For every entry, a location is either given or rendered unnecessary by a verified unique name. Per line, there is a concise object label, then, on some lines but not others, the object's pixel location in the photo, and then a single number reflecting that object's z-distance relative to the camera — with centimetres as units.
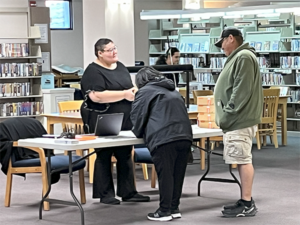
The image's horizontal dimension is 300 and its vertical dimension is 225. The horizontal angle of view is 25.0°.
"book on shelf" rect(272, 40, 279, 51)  1259
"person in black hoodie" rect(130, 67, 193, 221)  565
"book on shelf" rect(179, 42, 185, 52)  1430
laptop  591
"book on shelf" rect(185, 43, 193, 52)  1412
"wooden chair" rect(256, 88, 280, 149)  1027
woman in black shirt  633
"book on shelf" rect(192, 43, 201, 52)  1400
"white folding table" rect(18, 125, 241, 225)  555
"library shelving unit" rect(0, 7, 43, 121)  1090
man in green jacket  570
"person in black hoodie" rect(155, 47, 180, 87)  1024
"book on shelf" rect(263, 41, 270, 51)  1274
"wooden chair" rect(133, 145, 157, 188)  693
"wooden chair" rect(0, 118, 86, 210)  618
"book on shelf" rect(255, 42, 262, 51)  1290
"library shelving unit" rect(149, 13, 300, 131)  1250
